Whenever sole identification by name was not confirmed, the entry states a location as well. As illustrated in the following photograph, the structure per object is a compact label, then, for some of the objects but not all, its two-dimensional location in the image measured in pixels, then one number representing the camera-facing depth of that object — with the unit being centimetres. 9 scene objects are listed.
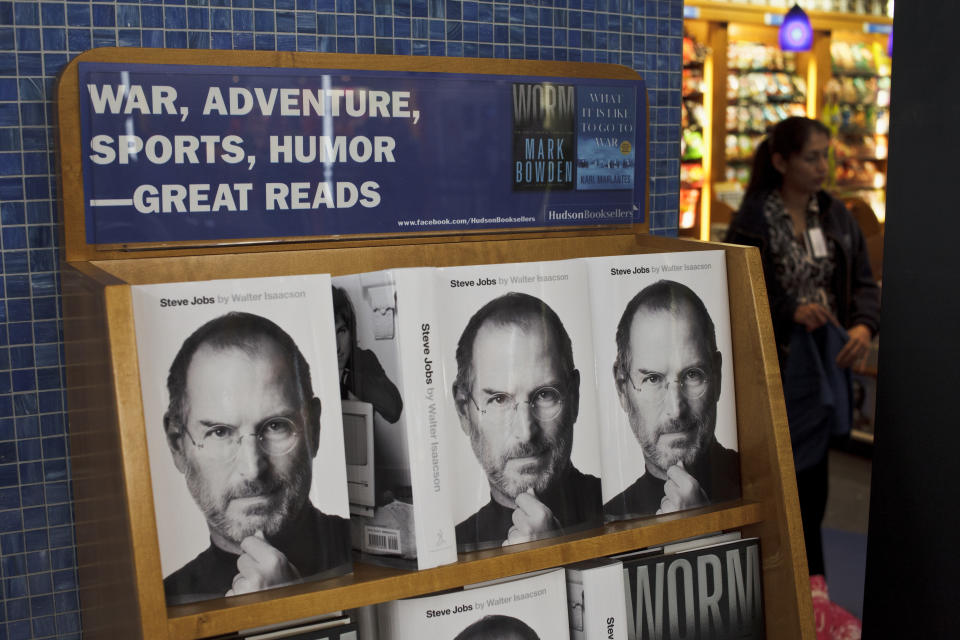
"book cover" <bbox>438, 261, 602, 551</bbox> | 124
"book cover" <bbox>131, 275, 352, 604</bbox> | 109
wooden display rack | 101
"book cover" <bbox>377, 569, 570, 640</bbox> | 120
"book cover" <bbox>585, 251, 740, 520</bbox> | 137
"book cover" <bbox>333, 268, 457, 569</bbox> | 116
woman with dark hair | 306
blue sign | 131
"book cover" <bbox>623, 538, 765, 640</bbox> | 135
